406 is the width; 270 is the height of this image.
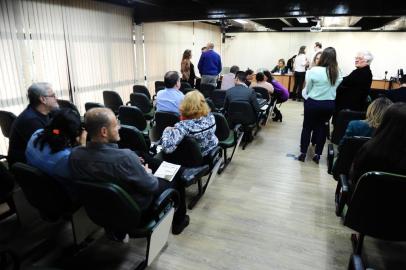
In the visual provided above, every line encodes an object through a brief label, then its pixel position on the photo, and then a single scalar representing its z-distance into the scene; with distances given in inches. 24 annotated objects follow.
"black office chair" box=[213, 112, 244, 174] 129.3
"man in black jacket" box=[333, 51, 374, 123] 138.3
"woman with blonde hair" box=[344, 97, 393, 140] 95.0
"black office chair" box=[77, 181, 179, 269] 59.5
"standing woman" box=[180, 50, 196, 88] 268.5
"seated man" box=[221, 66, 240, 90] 234.1
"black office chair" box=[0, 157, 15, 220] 84.2
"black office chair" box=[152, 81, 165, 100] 247.4
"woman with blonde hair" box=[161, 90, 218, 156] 95.8
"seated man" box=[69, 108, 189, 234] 64.1
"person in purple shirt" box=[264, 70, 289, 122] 233.0
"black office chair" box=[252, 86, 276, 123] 209.3
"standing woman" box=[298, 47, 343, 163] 138.3
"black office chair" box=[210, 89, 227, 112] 214.0
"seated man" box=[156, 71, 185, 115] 141.0
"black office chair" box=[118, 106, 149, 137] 146.5
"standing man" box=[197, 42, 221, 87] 271.1
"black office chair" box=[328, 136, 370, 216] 82.6
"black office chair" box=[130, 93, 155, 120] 190.7
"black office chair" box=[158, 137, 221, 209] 96.3
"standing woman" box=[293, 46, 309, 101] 340.5
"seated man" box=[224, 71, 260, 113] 163.4
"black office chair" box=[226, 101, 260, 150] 161.4
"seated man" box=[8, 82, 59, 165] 92.0
